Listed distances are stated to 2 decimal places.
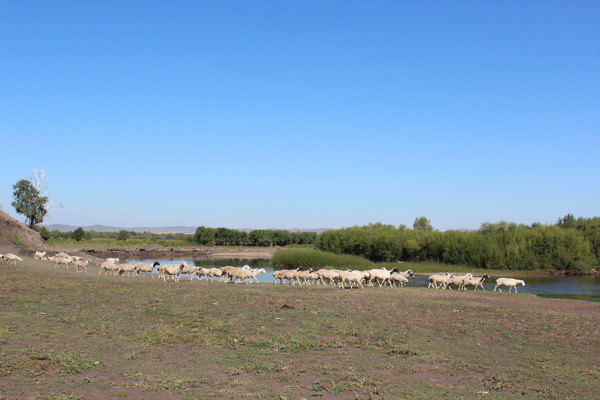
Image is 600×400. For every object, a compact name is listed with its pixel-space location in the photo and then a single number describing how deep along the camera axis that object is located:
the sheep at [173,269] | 27.59
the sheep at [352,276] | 26.20
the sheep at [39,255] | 42.68
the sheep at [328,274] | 28.72
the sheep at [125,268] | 30.51
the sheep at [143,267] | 31.00
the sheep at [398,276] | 31.14
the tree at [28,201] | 97.06
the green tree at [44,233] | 114.38
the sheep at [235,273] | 28.28
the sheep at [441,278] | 30.19
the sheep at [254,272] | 29.77
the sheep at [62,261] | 34.19
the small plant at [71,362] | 9.02
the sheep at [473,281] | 29.47
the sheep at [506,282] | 30.01
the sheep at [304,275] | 29.53
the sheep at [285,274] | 29.77
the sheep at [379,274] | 28.99
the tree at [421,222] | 136.62
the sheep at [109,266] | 31.08
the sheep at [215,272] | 30.09
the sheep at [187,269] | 28.98
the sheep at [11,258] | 33.59
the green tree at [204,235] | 146.38
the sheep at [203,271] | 31.00
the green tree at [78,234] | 128.88
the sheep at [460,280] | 29.39
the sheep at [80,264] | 31.78
